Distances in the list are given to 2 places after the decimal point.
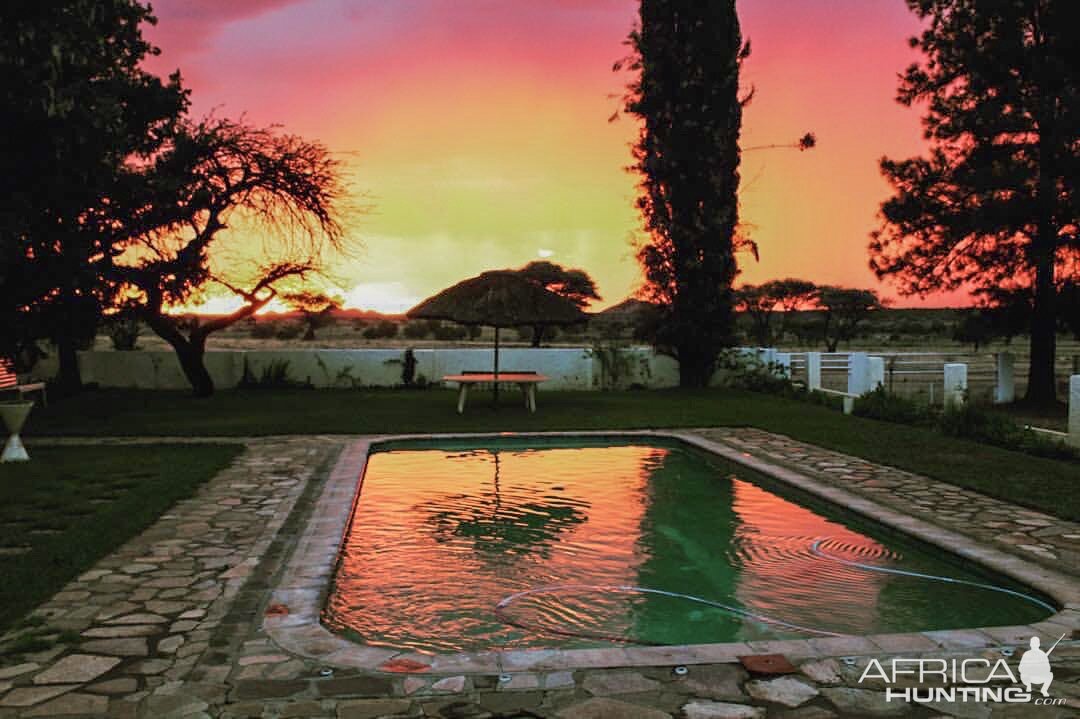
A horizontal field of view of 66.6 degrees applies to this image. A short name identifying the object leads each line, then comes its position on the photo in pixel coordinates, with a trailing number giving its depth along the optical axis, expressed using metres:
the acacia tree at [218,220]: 15.48
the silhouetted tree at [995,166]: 15.97
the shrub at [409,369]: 19.64
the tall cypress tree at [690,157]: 19.23
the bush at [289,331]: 55.56
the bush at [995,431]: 9.79
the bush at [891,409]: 12.70
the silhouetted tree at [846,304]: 47.47
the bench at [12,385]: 13.74
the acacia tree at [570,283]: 39.16
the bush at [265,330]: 55.69
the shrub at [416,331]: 54.47
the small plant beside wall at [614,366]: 20.12
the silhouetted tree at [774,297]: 48.06
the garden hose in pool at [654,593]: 4.49
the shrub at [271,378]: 19.25
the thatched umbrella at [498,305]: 13.98
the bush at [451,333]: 53.72
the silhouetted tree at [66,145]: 7.55
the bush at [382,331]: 55.71
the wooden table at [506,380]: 13.75
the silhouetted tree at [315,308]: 20.00
